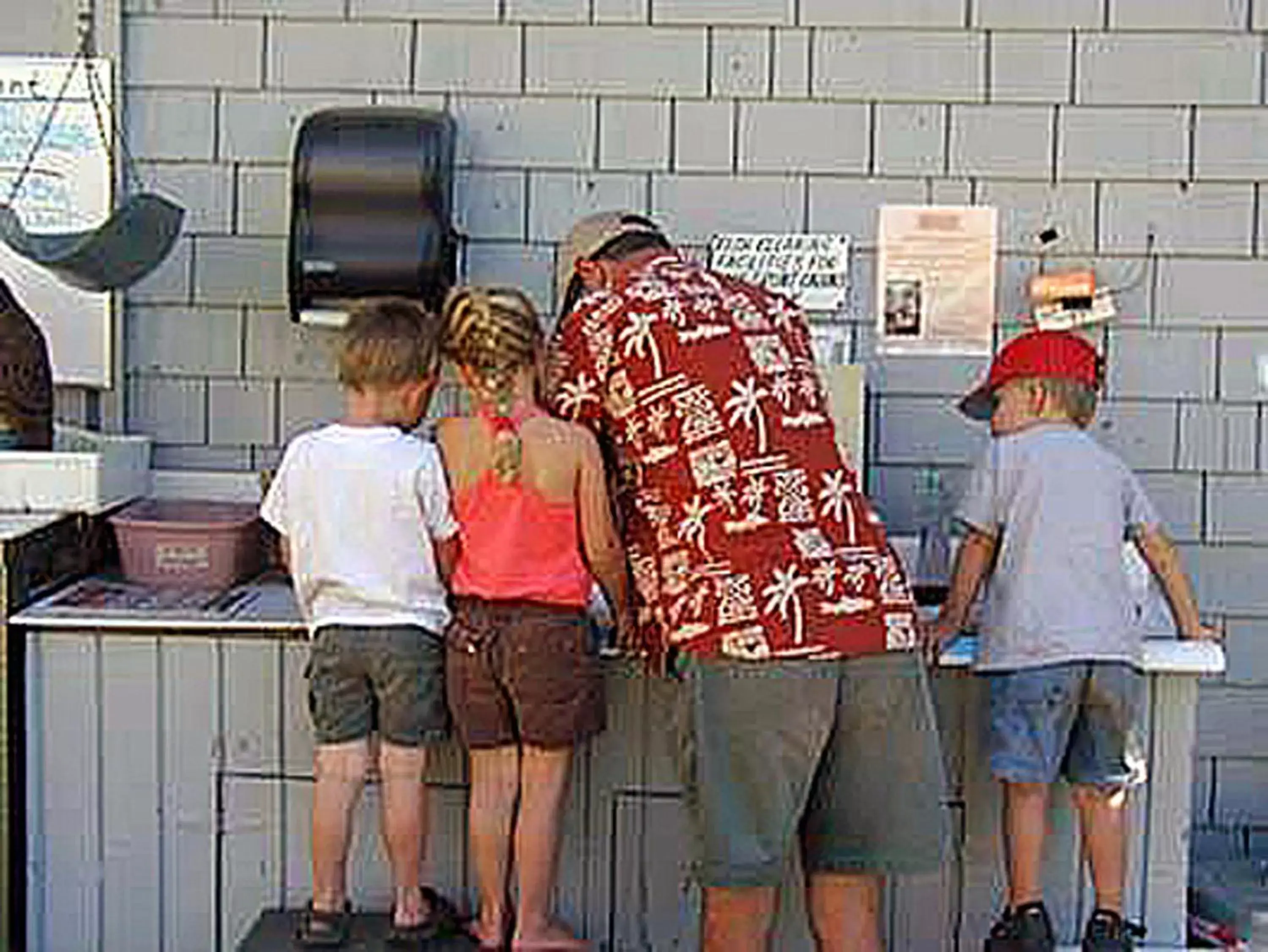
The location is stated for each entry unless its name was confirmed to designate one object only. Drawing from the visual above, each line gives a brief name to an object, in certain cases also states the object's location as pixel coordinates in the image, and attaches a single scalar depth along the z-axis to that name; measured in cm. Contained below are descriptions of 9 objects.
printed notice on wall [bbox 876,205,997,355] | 480
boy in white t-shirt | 365
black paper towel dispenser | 455
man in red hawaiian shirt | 327
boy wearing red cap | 374
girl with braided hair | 355
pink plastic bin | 422
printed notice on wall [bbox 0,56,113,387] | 486
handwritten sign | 481
